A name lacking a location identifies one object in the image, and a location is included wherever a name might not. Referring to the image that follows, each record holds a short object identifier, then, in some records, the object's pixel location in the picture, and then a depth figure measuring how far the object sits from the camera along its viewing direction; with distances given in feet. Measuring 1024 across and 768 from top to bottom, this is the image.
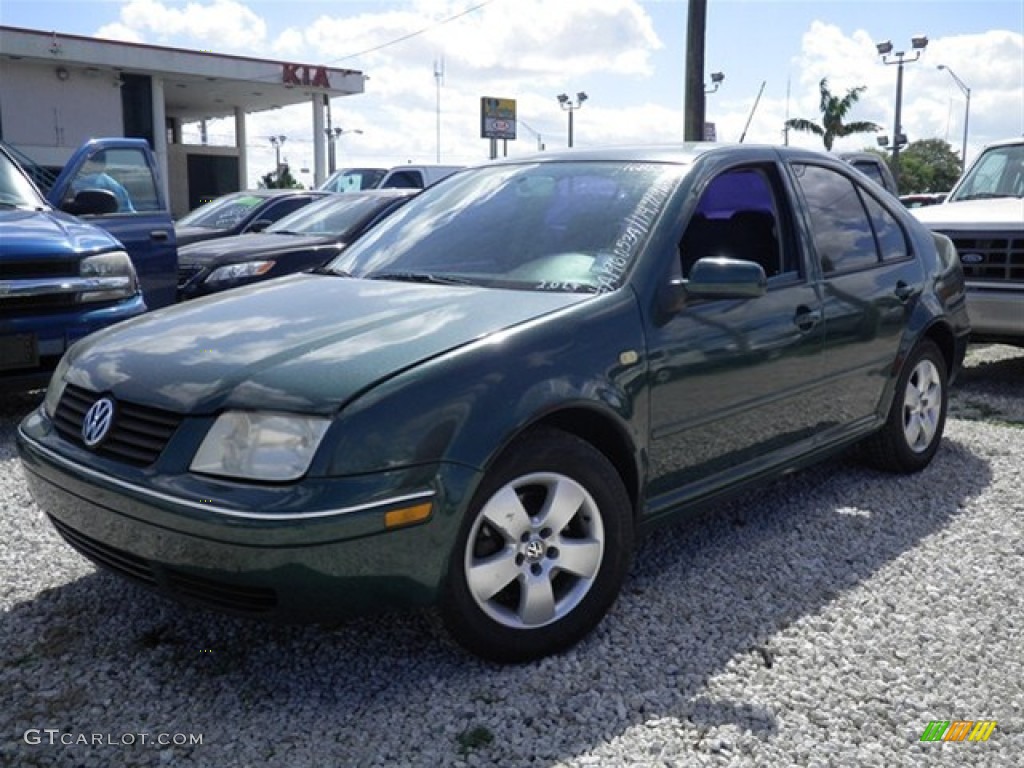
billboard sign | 132.57
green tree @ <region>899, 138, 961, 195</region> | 233.14
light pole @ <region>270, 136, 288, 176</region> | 240.57
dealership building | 96.89
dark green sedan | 8.50
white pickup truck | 22.66
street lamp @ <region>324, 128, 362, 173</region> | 176.86
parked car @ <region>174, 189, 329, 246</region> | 39.19
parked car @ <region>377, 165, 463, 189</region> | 55.26
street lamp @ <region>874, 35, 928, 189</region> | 129.39
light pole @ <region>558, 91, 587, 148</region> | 161.89
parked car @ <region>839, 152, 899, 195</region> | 35.09
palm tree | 157.58
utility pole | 48.37
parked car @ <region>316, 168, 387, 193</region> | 62.39
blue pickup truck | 17.98
